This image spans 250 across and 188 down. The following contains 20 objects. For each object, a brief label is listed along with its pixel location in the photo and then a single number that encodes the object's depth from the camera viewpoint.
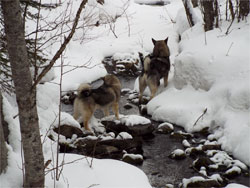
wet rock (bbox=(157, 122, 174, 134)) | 13.47
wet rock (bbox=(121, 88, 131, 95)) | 18.03
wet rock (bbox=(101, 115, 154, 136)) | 13.20
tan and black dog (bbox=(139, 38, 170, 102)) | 16.41
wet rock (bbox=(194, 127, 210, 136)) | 13.16
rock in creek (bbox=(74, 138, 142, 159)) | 11.71
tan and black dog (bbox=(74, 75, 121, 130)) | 13.00
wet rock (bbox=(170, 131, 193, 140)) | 12.89
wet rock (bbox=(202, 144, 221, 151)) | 11.89
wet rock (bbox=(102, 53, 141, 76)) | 21.47
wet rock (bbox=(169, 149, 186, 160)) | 11.40
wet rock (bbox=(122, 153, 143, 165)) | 11.24
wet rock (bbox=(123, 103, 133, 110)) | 16.22
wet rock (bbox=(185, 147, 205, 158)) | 11.62
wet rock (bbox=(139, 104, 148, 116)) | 15.82
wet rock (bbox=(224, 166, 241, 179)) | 10.21
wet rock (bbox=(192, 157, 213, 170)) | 10.75
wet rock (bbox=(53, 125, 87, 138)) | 12.54
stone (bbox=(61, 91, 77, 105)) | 16.67
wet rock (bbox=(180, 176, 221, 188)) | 9.67
